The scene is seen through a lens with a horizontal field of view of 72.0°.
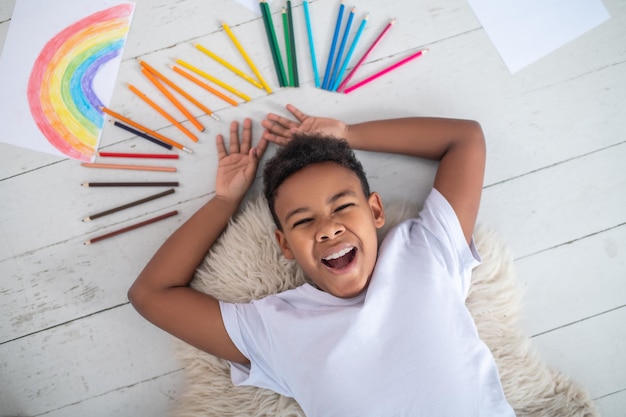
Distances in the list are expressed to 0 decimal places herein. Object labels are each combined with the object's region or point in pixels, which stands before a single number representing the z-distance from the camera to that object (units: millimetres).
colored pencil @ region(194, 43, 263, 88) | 1030
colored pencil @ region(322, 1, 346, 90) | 1015
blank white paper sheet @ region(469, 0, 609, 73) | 1031
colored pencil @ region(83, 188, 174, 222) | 1013
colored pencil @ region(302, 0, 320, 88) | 1017
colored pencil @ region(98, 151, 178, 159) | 1021
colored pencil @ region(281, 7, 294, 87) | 1022
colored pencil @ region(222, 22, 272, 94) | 1027
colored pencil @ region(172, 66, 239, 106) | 1027
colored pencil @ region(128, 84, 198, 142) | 1031
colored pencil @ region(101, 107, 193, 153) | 1021
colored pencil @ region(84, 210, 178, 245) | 1007
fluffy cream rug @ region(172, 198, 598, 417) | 921
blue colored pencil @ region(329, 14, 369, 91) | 1019
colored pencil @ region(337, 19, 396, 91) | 1025
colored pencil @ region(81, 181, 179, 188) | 1015
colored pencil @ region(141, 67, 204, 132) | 1029
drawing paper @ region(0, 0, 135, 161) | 1044
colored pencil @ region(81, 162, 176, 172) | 1020
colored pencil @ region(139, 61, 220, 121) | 1029
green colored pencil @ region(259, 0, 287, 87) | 1020
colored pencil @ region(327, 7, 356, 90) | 1013
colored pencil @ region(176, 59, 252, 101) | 1028
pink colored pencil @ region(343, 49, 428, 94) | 1016
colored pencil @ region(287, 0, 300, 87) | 1015
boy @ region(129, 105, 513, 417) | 766
